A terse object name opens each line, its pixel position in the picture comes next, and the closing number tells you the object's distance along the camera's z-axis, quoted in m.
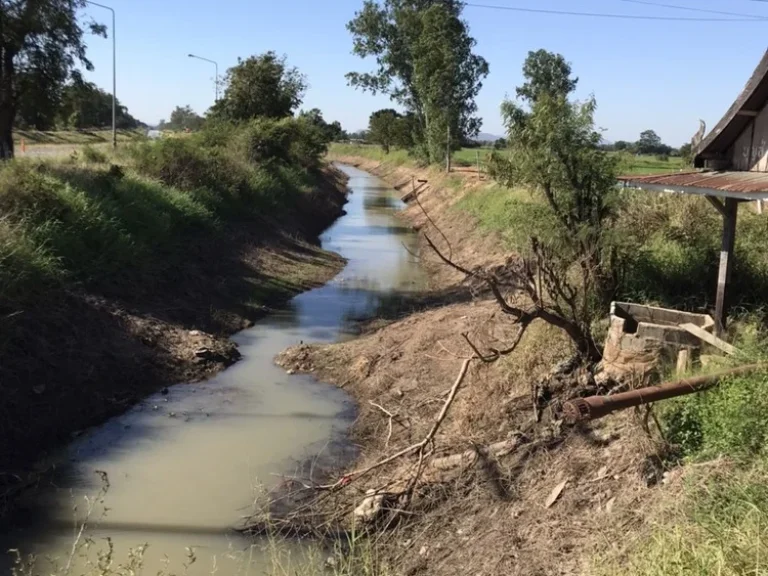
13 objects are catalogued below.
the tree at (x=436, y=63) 38.78
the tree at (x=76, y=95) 22.45
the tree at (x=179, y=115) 117.50
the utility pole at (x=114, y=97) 33.01
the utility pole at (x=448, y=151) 39.41
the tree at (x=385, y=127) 64.64
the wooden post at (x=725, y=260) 7.90
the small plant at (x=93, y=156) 19.81
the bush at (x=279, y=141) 29.73
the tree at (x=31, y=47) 19.75
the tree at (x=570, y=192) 9.24
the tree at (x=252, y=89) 34.69
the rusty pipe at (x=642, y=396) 4.97
